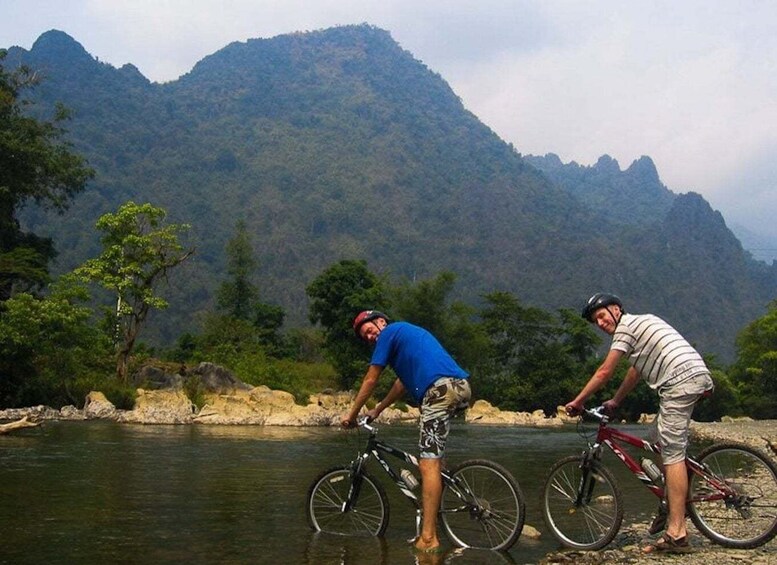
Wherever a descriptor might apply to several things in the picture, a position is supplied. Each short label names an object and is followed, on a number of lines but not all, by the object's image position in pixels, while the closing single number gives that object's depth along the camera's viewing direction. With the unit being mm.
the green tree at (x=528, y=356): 64500
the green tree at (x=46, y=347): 26781
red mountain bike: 6305
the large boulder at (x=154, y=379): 35000
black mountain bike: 6555
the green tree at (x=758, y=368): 64562
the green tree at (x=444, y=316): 68750
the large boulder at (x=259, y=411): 30125
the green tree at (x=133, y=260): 35062
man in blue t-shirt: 6344
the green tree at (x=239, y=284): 73000
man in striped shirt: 6254
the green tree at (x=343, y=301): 58125
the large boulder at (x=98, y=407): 27978
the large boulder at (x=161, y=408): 27609
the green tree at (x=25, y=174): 34681
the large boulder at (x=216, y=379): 36906
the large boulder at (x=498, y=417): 47469
